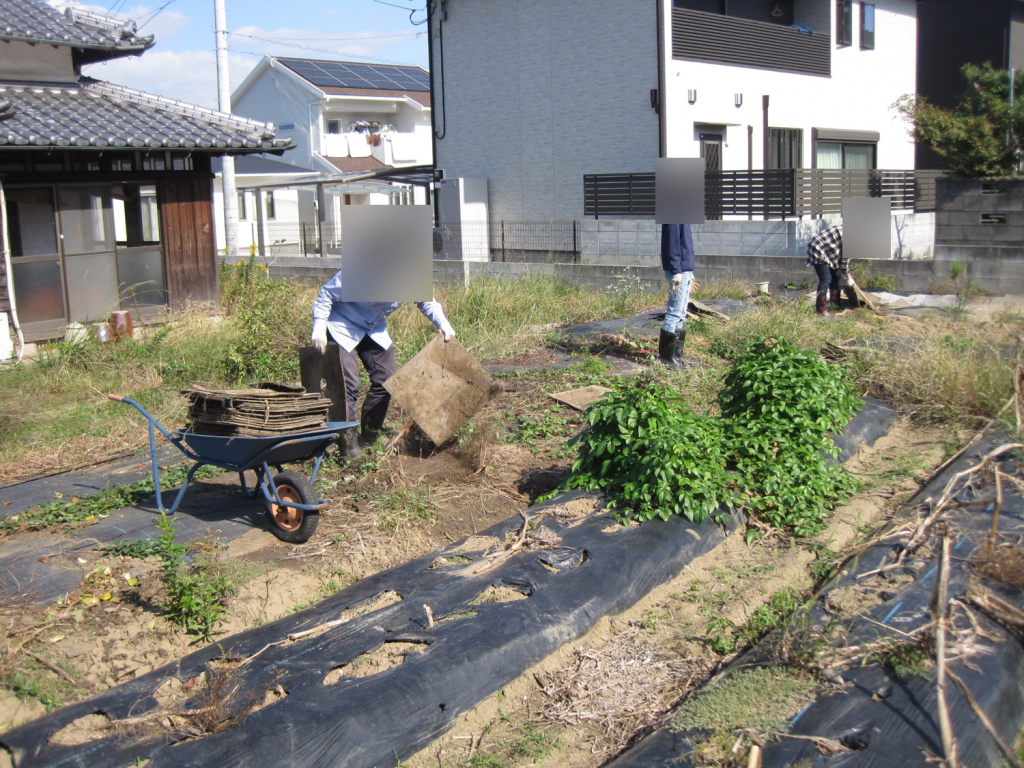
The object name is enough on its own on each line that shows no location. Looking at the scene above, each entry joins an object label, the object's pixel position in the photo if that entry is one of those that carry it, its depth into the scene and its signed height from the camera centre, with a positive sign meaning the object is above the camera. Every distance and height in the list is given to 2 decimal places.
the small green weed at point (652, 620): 3.74 -1.53
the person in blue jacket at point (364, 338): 5.48 -0.40
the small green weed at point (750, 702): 2.86 -1.48
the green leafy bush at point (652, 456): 4.29 -0.97
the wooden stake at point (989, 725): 2.71 -1.47
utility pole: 16.88 +2.32
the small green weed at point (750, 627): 3.59 -1.53
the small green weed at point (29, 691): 3.22 -1.48
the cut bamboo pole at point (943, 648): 2.63 -1.31
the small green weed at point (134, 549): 4.32 -1.32
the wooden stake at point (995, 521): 3.44 -1.10
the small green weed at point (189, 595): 3.65 -1.32
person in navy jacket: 7.93 -0.21
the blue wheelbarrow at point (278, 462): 4.40 -0.96
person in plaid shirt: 10.95 -0.03
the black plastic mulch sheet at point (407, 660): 2.69 -1.38
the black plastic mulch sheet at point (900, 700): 2.69 -1.46
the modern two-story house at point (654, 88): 16.52 +3.67
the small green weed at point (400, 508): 4.68 -1.28
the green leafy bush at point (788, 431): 4.72 -0.98
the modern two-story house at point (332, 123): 30.25 +5.56
